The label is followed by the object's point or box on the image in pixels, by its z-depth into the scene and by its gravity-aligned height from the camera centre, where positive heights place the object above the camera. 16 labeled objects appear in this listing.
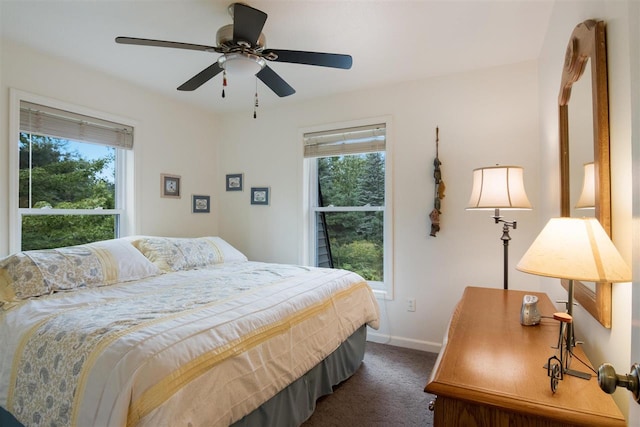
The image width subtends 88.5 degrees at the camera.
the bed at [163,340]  1.14 -0.54
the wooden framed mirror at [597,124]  1.05 +0.31
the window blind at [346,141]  3.23 +0.75
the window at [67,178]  2.51 +0.30
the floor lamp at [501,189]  1.95 +0.15
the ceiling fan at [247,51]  1.68 +0.94
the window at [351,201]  3.28 +0.13
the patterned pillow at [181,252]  2.71 -0.35
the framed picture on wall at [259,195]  3.83 +0.21
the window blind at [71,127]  2.47 +0.72
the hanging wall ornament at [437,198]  2.90 +0.14
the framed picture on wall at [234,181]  4.00 +0.39
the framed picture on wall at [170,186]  3.45 +0.29
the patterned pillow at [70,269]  1.83 -0.36
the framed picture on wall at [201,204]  3.85 +0.11
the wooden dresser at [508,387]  0.79 -0.46
